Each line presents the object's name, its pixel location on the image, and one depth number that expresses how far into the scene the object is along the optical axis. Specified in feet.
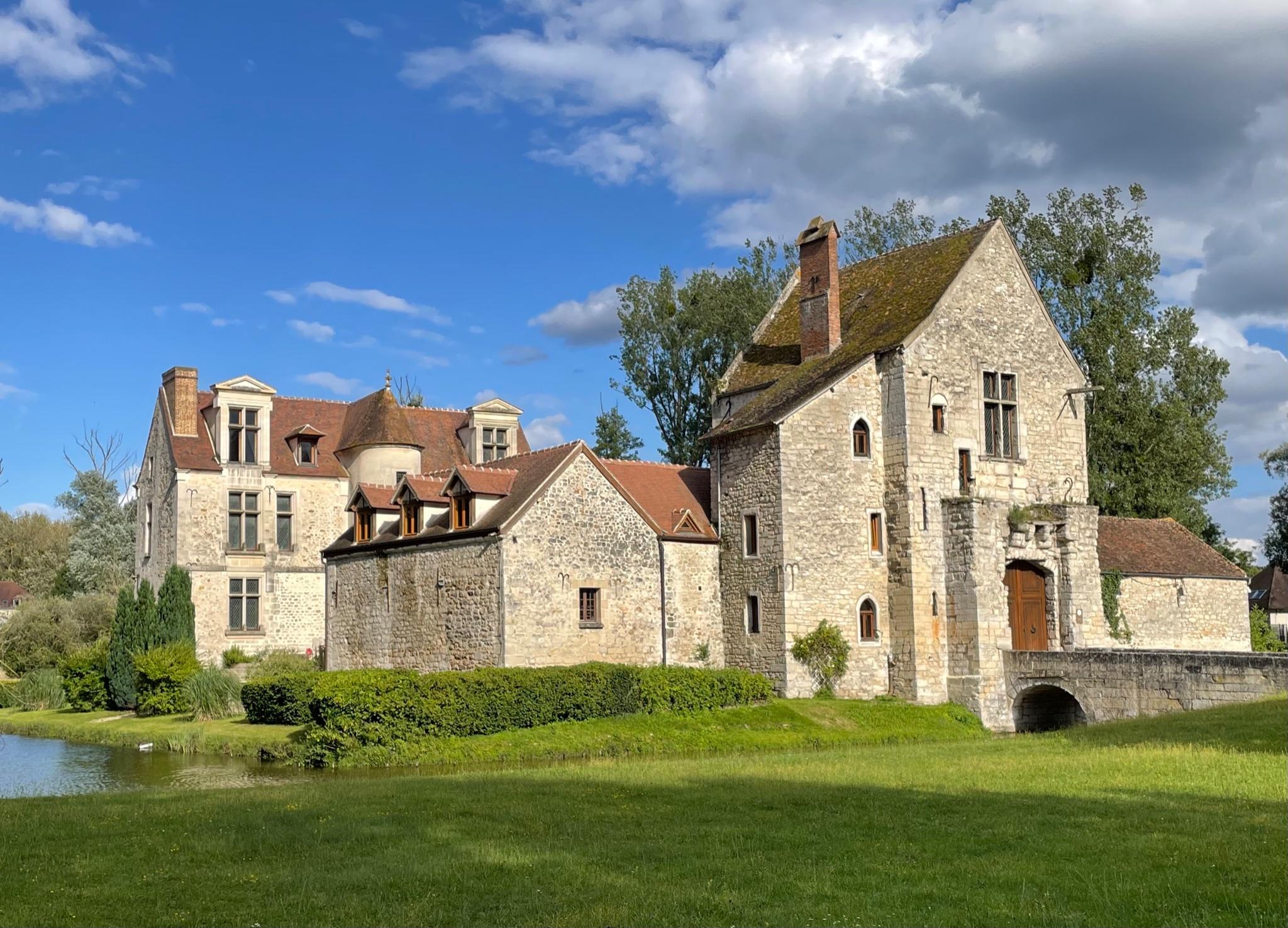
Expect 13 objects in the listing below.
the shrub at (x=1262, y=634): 134.92
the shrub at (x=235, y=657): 123.85
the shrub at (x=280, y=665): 117.08
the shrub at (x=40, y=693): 125.08
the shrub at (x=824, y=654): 101.50
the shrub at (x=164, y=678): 110.22
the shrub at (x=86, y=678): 121.08
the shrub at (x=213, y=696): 103.96
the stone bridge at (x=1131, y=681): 84.74
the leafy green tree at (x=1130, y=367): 141.79
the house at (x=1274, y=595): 232.32
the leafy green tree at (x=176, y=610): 120.26
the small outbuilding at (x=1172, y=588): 119.03
